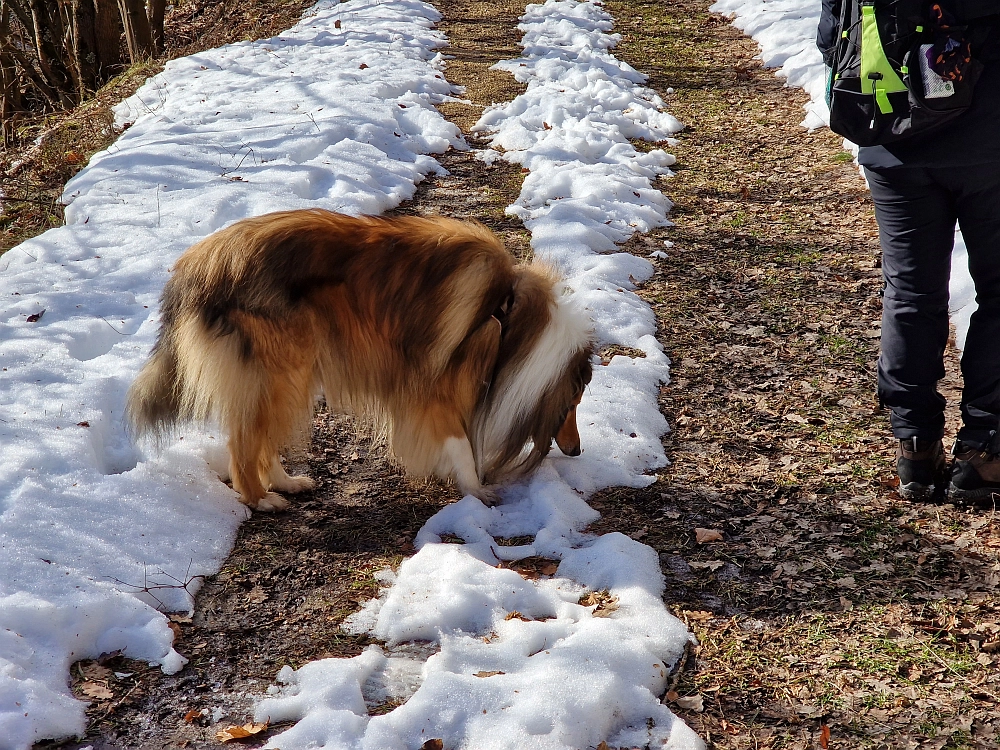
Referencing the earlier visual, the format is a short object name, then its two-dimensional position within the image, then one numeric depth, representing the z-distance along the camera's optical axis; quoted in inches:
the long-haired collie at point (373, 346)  129.6
